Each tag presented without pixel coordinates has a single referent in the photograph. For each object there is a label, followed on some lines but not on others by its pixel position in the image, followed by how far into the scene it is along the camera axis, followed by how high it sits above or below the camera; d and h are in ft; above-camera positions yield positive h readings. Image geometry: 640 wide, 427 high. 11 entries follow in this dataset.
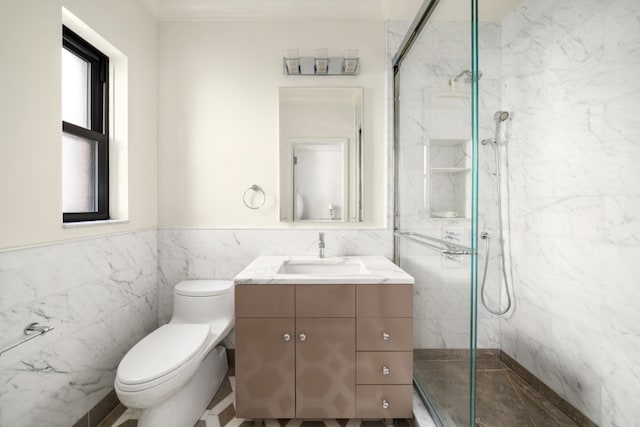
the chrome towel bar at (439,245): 3.88 -0.51
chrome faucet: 6.59 -0.73
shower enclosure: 4.03 +0.09
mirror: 6.84 +1.40
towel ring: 7.04 +0.26
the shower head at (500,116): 6.30 +1.99
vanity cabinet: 4.94 -2.32
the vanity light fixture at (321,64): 6.66 +3.32
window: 5.17 +1.44
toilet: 4.24 -2.32
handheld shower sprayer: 6.21 -0.20
